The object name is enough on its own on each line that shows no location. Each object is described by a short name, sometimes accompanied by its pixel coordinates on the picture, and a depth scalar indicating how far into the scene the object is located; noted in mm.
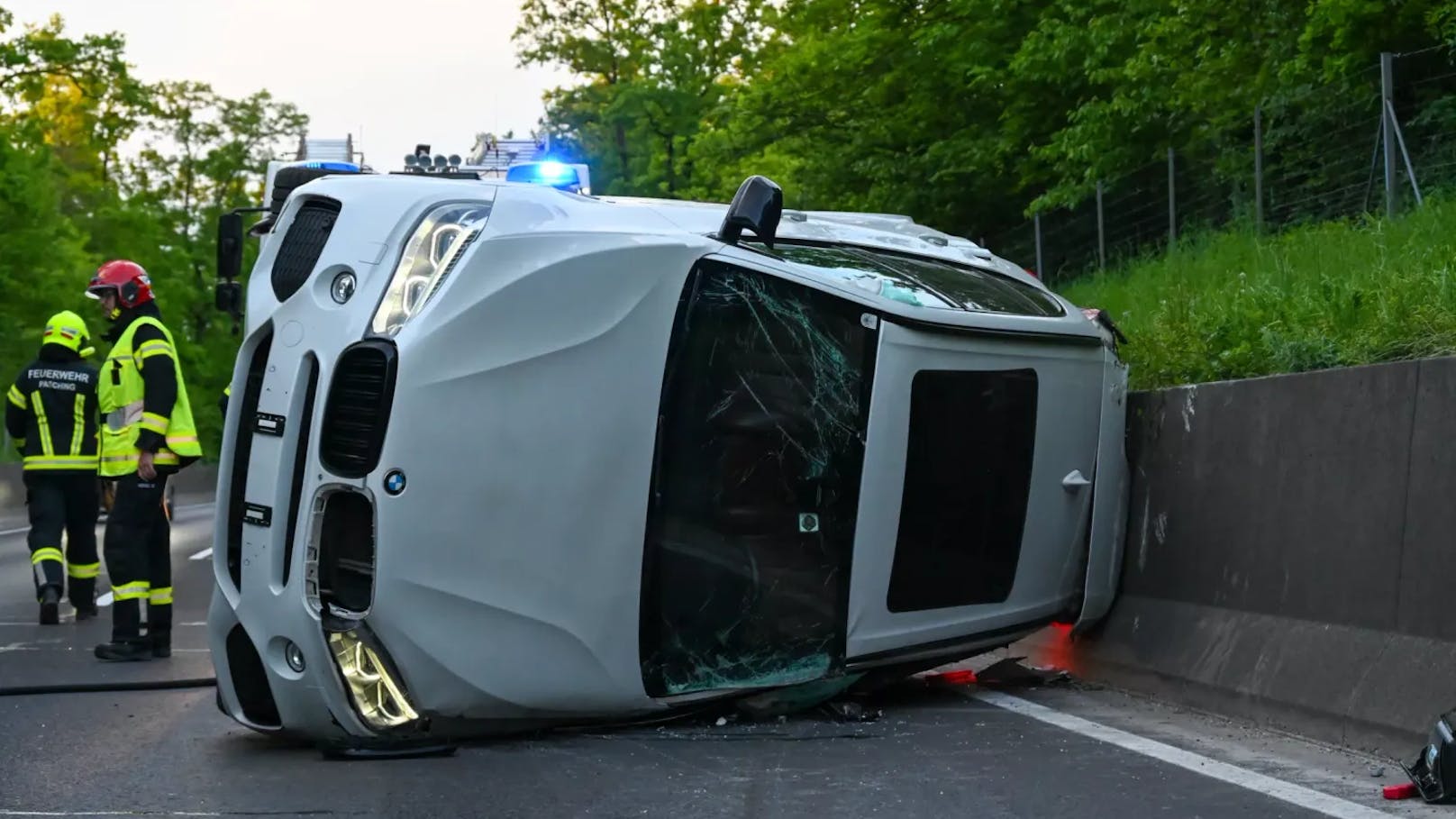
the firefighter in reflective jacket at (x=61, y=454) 12859
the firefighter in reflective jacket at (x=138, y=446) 10008
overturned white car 6266
